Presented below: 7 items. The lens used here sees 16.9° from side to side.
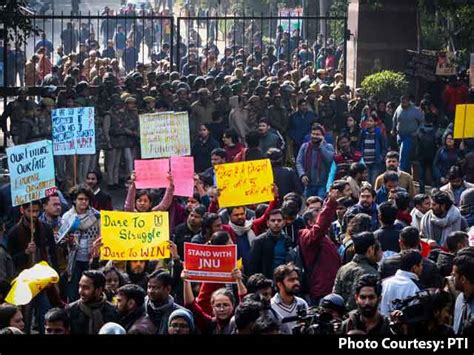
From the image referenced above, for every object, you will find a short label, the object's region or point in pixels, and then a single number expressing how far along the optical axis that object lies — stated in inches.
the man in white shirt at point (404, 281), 422.6
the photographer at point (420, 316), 361.4
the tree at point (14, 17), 784.3
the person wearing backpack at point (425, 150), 793.6
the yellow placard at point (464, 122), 716.7
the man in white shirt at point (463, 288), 385.1
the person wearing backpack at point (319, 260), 479.2
